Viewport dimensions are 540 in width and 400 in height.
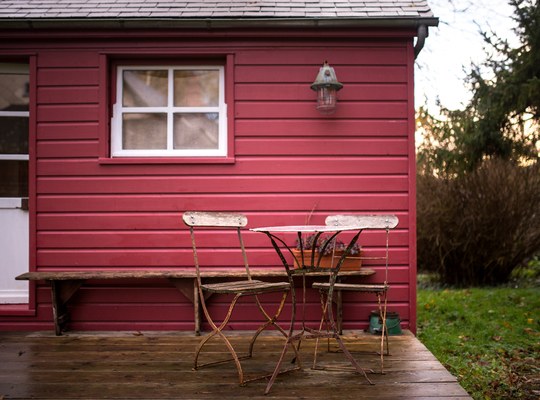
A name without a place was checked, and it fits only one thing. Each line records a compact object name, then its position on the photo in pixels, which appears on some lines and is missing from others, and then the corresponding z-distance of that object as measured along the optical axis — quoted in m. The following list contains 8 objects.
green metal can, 4.88
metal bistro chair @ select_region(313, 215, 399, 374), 3.80
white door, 5.50
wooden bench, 4.88
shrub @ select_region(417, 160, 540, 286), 8.68
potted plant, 4.97
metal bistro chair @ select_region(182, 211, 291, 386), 3.60
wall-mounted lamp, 5.02
